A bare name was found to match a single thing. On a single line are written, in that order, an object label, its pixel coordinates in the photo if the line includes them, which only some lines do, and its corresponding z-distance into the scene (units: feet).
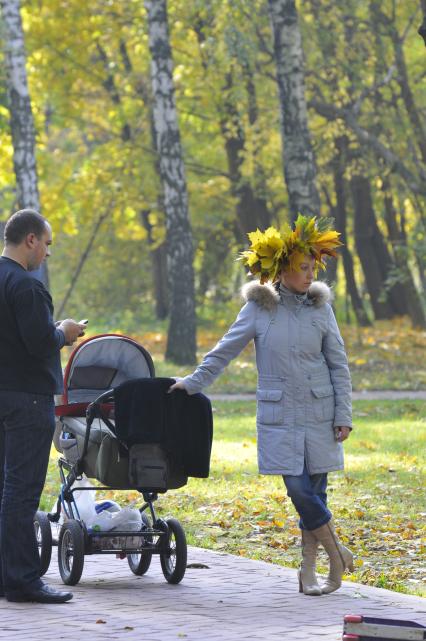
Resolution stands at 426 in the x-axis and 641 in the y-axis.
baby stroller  56.34
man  53.01
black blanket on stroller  55.36
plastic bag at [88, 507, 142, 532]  58.18
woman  55.42
